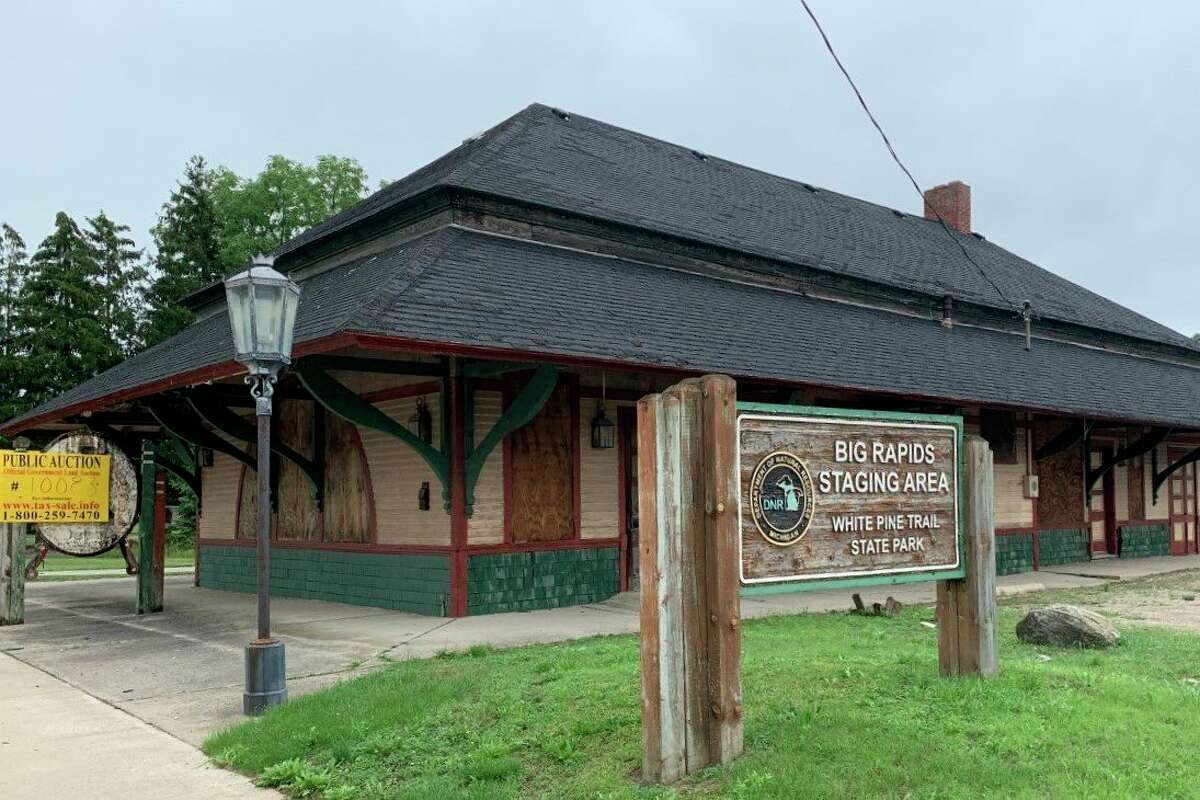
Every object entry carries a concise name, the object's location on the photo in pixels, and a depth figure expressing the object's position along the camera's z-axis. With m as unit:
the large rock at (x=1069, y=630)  8.38
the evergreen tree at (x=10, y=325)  40.34
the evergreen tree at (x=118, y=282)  44.19
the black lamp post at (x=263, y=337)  7.57
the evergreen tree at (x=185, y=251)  43.94
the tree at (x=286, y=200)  48.62
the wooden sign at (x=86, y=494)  13.07
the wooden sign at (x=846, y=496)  5.43
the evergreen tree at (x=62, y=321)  41.06
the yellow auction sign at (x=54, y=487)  12.36
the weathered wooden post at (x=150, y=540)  12.66
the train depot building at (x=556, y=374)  11.77
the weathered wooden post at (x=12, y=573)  12.41
